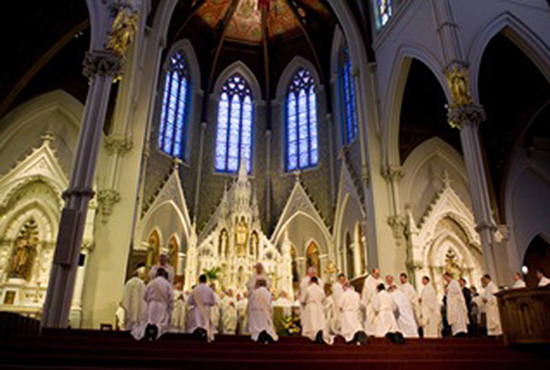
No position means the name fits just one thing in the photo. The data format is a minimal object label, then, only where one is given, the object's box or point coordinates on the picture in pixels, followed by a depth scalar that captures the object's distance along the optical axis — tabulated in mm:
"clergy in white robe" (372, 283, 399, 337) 8922
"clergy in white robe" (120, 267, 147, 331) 9734
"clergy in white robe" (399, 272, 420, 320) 10273
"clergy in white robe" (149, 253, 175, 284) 8263
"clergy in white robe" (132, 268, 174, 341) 7820
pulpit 6387
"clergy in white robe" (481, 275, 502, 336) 10078
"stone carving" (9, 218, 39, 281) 13367
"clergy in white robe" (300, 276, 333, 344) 8875
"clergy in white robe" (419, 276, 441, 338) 11133
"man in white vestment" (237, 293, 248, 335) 14103
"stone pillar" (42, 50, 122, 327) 8195
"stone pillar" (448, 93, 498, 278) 10461
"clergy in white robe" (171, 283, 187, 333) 12555
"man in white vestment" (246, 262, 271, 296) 8898
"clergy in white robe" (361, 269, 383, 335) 9391
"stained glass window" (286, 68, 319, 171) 23453
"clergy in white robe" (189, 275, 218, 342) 8488
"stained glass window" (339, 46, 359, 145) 20516
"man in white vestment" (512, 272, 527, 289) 10543
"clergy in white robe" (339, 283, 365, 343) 8719
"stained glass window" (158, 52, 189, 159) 21594
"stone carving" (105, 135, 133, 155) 13071
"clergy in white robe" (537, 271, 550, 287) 10595
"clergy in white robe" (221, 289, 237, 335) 13281
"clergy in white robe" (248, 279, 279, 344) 8047
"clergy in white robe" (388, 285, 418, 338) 9594
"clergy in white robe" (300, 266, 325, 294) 9120
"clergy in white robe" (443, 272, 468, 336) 10352
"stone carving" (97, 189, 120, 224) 12547
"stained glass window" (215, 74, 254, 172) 23812
